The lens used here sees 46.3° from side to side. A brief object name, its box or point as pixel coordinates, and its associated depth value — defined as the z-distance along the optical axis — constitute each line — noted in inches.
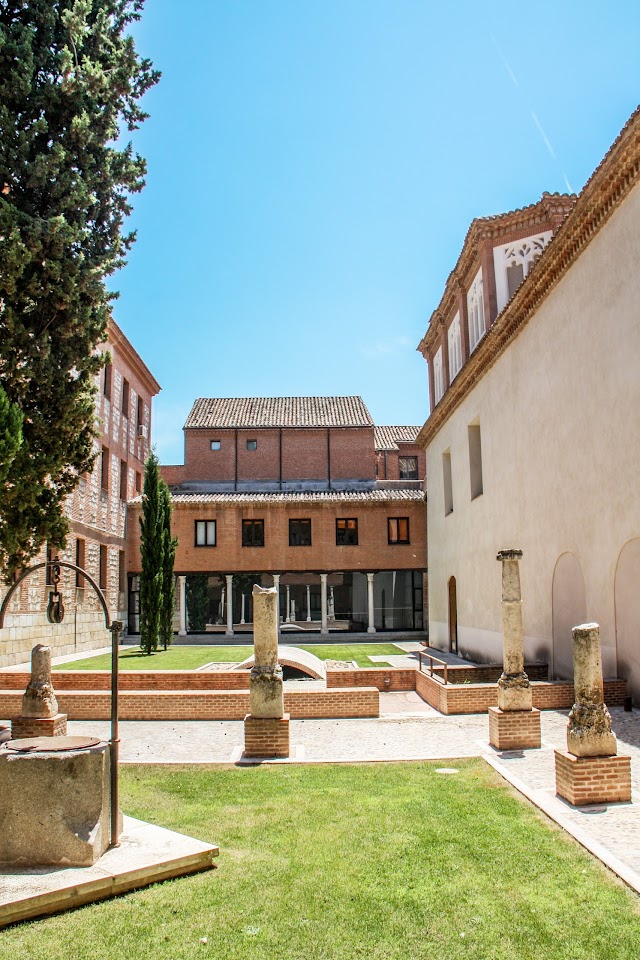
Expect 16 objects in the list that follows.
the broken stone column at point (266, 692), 394.9
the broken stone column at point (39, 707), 425.1
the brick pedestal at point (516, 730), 394.0
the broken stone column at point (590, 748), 285.4
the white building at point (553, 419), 504.1
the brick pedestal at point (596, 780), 284.2
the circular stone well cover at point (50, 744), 232.7
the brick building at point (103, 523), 847.4
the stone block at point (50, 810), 221.0
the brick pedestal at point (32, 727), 424.5
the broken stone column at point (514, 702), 394.6
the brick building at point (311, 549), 1339.8
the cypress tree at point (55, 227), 419.8
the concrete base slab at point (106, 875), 199.8
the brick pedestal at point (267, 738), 394.0
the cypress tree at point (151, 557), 1035.9
